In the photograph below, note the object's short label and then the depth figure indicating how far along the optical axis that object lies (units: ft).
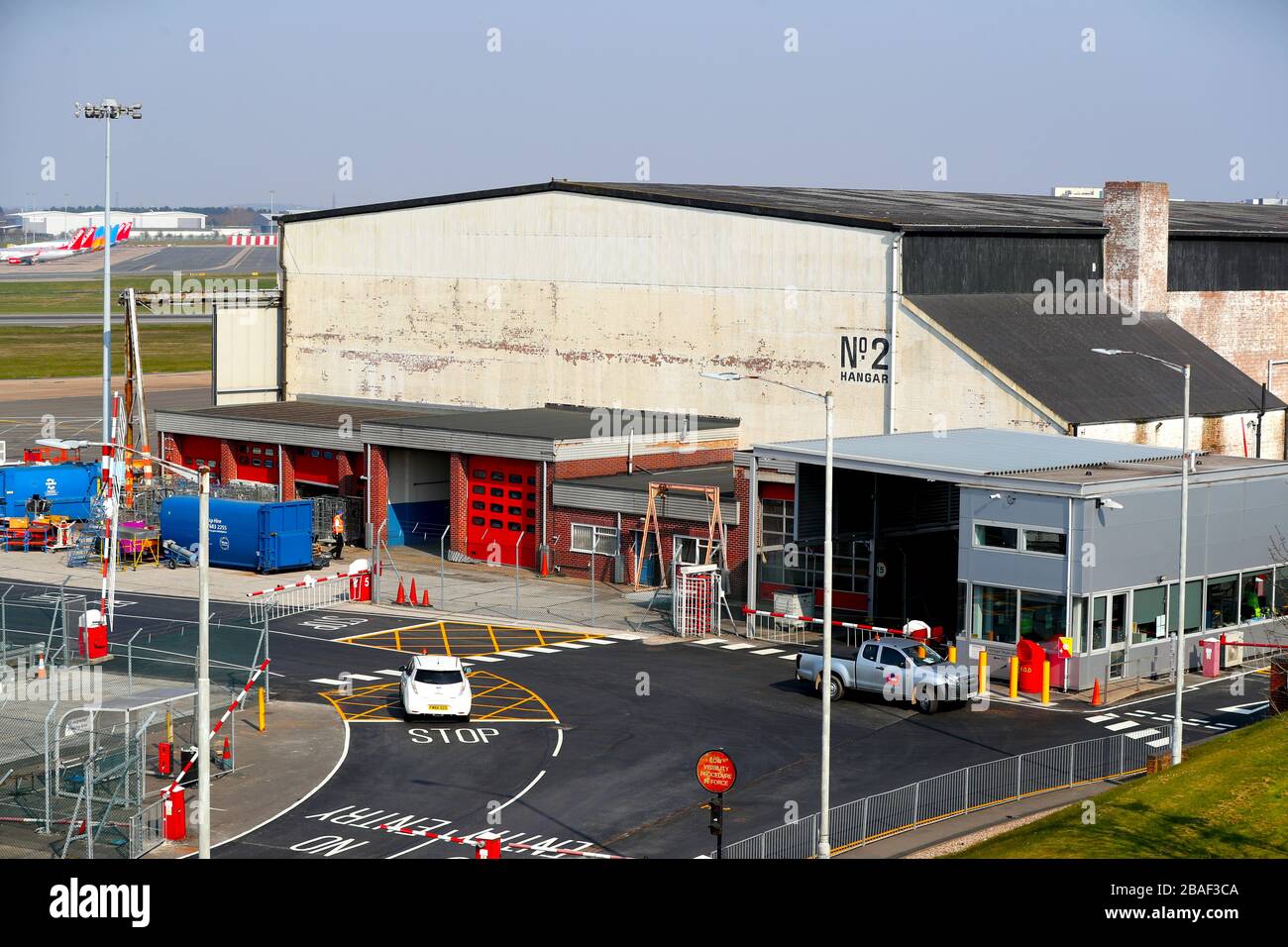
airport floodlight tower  209.46
